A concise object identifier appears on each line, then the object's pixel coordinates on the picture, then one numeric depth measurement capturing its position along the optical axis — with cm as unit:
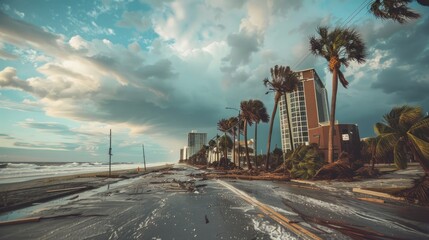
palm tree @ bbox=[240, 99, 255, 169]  4772
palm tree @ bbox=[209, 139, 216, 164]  10350
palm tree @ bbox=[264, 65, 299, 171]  3528
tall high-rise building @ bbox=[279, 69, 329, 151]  9900
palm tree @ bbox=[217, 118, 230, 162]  7025
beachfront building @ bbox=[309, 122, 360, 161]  6191
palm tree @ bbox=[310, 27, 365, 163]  2225
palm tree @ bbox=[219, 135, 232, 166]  7790
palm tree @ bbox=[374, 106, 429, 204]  970
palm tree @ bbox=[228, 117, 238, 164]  6488
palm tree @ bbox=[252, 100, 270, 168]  4734
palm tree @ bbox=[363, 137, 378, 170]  2675
